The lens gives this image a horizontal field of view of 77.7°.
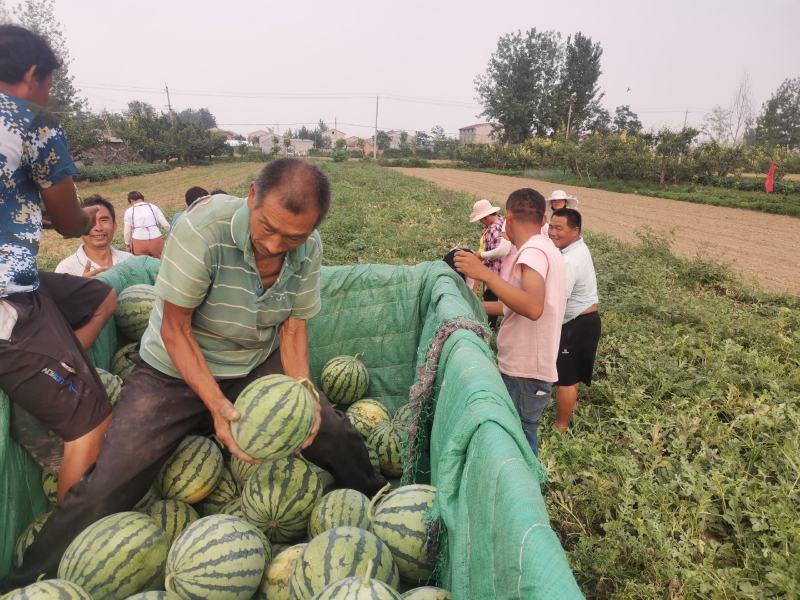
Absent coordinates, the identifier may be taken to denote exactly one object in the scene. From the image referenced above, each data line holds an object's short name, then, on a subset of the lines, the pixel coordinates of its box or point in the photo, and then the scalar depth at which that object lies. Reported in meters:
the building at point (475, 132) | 117.25
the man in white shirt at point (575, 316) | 4.02
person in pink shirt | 2.97
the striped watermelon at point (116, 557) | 1.86
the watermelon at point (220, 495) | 2.55
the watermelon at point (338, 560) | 1.74
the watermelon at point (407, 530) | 2.00
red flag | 25.42
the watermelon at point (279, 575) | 1.93
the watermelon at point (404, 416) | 2.93
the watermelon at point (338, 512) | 2.18
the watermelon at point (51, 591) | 1.58
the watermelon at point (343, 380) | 3.60
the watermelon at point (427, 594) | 1.69
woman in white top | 6.44
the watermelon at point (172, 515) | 2.26
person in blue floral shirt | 2.03
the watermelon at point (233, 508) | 2.38
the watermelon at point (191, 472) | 2.44
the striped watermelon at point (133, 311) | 3.45
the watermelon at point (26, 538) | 2.20
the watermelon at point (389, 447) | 3.06
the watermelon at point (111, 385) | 2.90
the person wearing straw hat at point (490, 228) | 5.54
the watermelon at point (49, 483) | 2.50
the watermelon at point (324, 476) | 2.63
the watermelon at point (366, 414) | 3.33
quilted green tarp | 1.26
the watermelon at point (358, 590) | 1.39
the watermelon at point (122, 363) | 3.38
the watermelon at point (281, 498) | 2.23
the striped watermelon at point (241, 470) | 2.54
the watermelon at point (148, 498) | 2.35
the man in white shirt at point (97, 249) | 4.44
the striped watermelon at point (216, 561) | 1.79
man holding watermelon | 2.10
